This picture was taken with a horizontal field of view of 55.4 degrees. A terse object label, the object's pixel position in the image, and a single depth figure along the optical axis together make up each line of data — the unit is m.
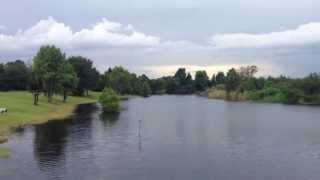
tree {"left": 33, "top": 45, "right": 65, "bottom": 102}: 75.01
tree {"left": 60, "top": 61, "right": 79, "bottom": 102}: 77.85
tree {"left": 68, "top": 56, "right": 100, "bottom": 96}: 105.72
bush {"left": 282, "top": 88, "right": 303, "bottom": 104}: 103.50
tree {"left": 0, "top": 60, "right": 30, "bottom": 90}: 94.14
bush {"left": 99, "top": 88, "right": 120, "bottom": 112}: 71.40
